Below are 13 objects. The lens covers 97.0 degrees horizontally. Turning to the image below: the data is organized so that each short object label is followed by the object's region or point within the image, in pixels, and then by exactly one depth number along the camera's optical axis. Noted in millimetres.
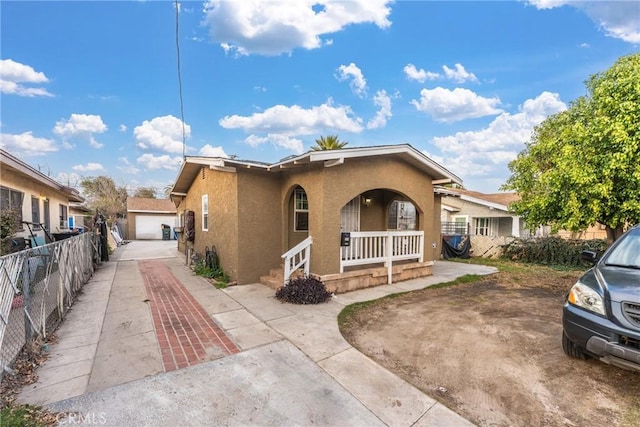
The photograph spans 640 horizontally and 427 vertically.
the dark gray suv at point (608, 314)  2733
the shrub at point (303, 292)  5938
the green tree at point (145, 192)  42275
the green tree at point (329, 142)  22016
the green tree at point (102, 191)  34500
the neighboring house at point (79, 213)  19653
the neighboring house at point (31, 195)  7273
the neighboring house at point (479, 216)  16825
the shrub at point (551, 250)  11680
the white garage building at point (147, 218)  26828
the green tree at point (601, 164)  7211
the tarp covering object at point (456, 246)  14000
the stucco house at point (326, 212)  6663
